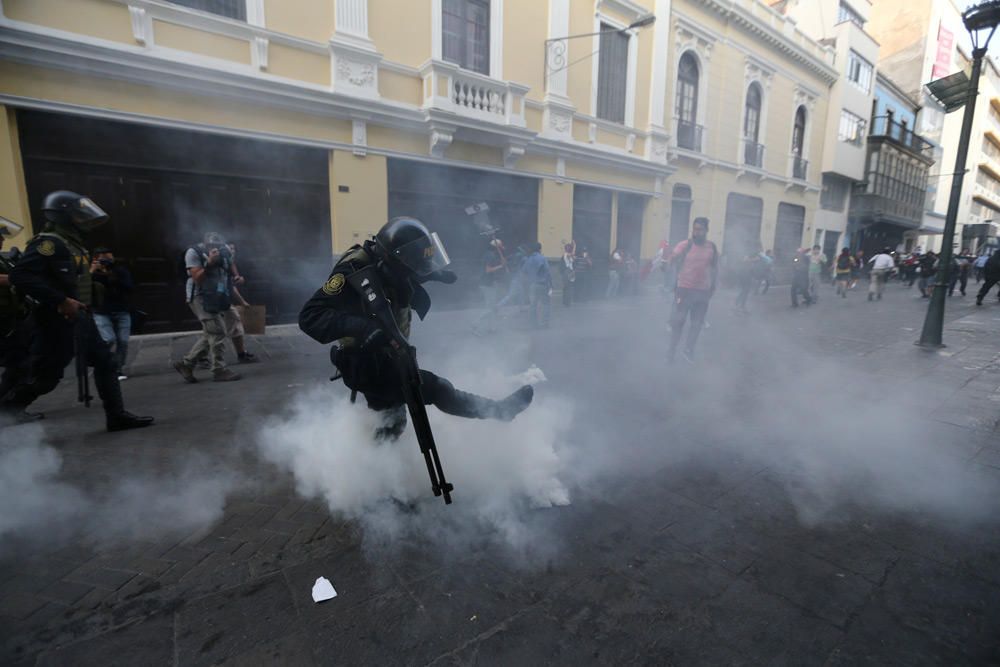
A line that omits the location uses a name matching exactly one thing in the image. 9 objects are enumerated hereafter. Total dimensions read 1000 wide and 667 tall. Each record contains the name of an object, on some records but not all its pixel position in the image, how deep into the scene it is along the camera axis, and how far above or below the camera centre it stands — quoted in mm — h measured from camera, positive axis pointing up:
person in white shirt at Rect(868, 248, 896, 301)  12531 -315
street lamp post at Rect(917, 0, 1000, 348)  5801 +1147
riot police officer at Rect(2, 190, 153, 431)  3084 -409
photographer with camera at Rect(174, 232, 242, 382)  4668 -524
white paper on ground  1837 -1309
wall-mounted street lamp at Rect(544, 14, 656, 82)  10266 +4105
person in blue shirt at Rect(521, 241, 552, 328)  7742 -480
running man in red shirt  5348 -286
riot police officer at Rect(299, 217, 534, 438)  2117 -313
